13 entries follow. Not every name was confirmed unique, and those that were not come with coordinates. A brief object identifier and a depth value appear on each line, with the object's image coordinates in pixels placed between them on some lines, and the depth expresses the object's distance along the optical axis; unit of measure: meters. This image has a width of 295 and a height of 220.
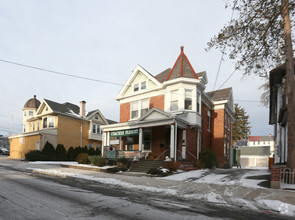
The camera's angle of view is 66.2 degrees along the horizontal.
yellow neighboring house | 31.28
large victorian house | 18.39
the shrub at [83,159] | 19.89
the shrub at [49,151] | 27.56
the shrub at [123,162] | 16.89
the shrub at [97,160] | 17.97
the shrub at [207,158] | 18.20
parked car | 45.09
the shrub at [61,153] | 29.02
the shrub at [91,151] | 31.50
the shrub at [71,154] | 30.20
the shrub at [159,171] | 14.01
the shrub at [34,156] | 25.92
